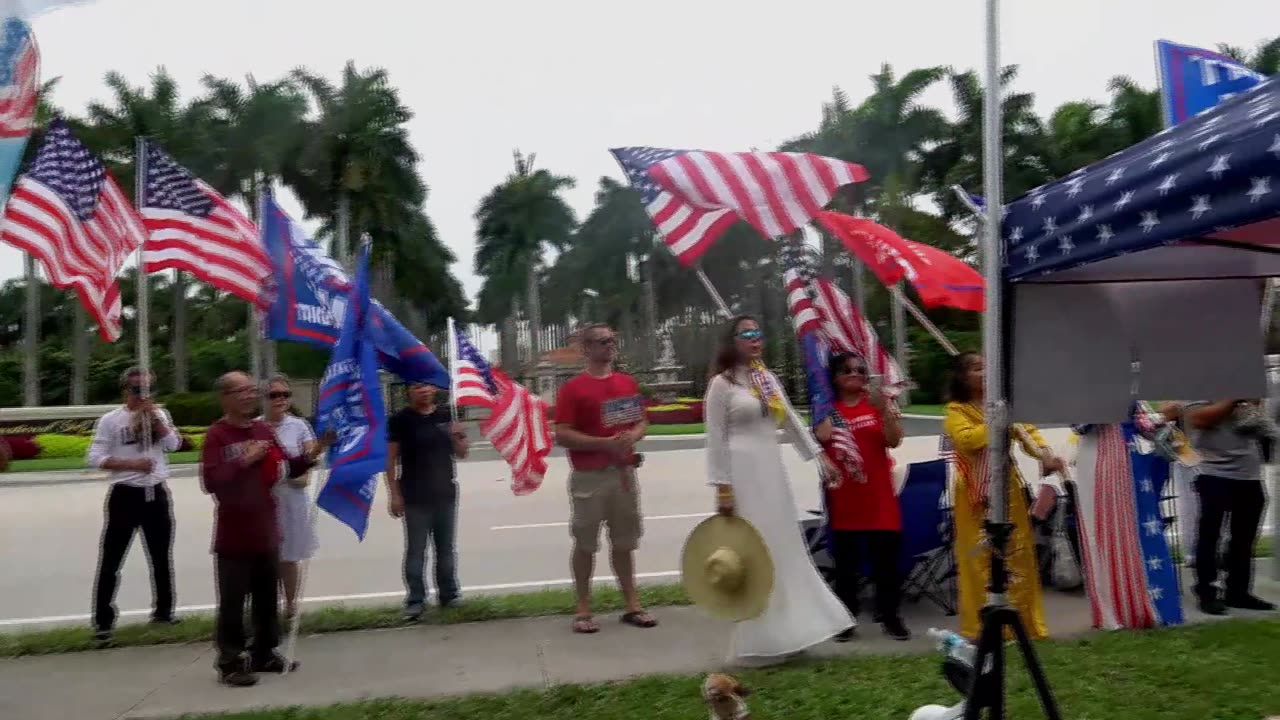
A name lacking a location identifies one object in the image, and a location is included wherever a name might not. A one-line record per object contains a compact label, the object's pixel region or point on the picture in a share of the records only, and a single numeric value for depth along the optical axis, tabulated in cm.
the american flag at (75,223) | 622
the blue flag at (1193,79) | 679
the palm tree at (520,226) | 5403
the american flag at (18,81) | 307
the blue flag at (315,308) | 638
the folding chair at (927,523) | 621
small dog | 356
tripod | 341
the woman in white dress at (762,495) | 534
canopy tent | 285
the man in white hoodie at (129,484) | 629
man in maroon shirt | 517
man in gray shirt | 603
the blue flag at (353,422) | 563
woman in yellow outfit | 554
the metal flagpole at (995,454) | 342
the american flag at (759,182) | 571
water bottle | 364
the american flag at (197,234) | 651
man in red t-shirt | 600
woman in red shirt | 580
